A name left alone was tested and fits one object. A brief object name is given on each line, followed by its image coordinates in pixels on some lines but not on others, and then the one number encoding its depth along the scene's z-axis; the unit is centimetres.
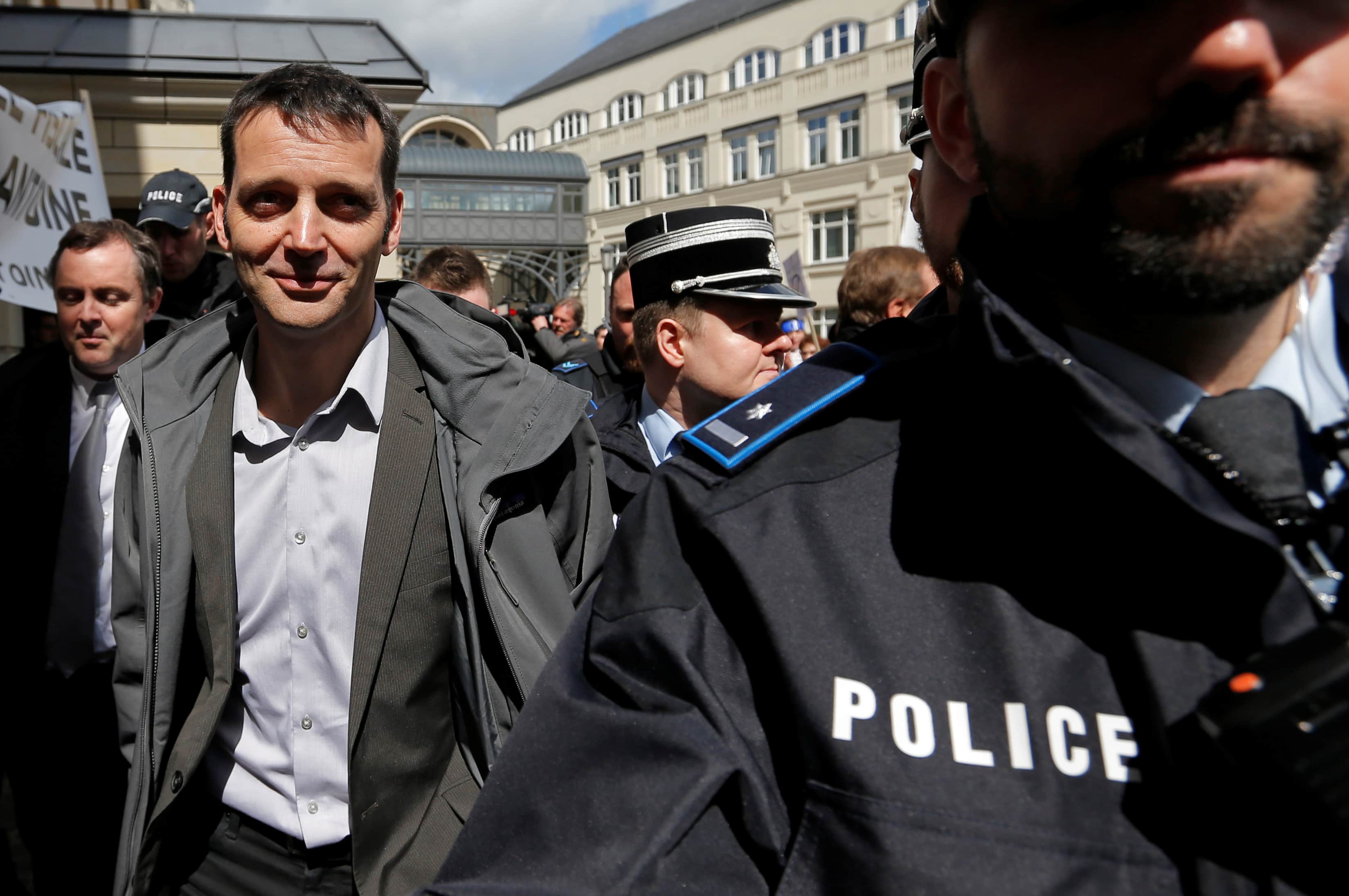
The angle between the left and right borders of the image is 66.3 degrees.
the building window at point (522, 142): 4344
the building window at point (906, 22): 2812
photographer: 658
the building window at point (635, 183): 3772
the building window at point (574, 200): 3753
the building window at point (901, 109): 2847
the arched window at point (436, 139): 4269
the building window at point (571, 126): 4044
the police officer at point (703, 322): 328
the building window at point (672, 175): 3638
